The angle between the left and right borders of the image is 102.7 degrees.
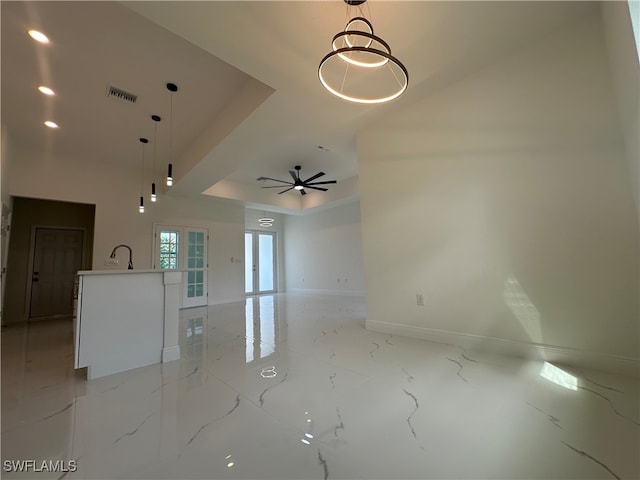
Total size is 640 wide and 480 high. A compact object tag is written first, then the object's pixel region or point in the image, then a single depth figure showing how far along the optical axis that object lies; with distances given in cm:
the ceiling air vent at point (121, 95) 318
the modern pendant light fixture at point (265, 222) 828
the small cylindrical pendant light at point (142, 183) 570
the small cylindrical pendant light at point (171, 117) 315
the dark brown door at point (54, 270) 555
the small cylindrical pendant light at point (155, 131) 380
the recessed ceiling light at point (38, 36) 237
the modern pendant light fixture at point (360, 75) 220
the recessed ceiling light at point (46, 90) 310
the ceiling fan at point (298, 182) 541
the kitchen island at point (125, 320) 221
